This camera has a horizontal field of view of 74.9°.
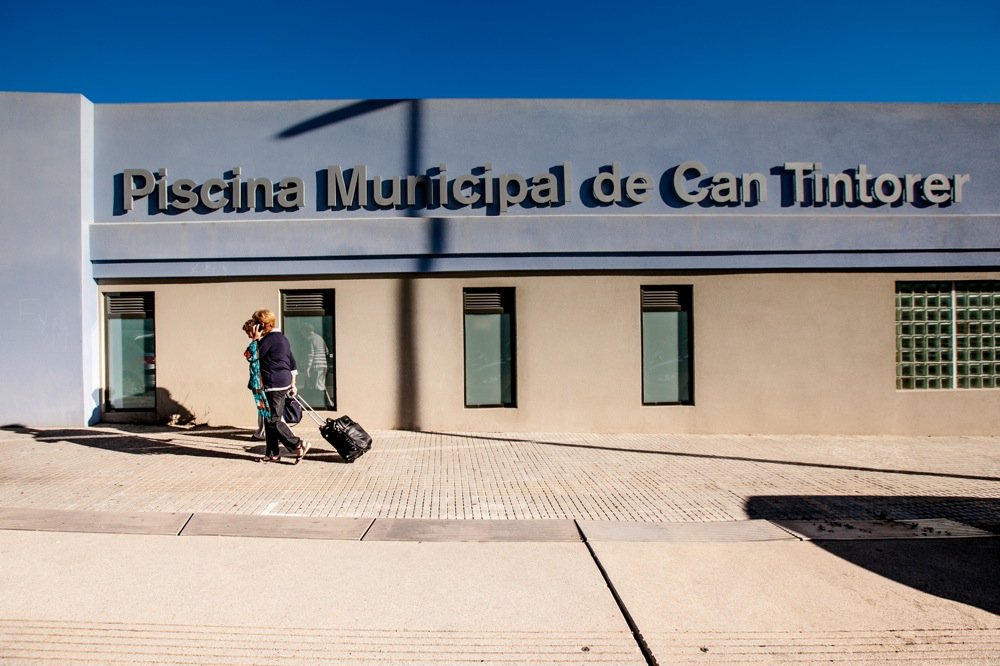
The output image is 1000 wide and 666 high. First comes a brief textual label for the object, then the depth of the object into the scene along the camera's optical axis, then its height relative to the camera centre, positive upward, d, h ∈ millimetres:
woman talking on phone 7570 -629
